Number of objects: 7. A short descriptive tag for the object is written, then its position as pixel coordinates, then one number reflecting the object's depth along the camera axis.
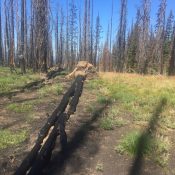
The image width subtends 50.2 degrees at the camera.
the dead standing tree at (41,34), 12.39
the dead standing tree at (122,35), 23.11
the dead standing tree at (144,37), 17.69
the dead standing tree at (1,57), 26.15
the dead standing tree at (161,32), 18.12
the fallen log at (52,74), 10.35
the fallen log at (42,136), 2.68
